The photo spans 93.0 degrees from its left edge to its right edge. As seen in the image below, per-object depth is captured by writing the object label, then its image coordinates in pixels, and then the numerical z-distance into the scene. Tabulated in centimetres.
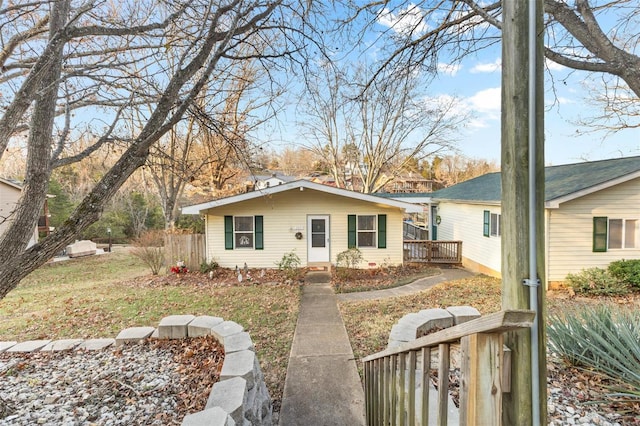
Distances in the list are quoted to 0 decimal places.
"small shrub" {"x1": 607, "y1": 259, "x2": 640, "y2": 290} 815
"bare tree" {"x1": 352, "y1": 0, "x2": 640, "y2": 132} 384
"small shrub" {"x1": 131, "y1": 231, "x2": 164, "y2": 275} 1117
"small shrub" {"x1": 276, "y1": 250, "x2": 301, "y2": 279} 1072
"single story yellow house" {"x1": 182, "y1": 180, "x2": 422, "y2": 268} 1125
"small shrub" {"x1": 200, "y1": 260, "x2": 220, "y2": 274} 1088
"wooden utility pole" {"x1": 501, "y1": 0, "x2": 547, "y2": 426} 130
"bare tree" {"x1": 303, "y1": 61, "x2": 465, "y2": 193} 2047
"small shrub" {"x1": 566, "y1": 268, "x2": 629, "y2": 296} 803
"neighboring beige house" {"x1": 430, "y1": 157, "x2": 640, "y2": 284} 832
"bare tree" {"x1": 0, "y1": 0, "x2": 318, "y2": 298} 257
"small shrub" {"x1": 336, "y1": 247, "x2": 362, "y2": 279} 1068
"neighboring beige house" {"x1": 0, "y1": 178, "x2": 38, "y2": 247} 1389
